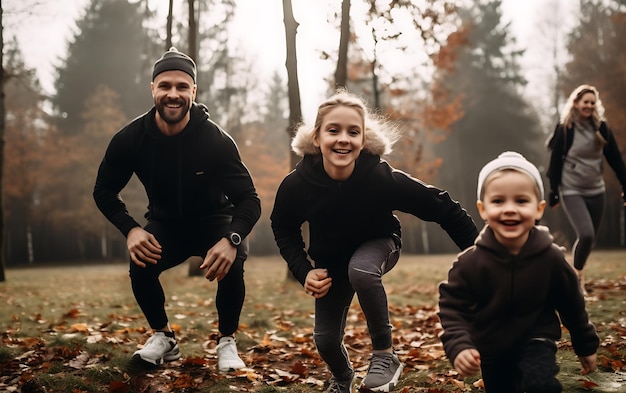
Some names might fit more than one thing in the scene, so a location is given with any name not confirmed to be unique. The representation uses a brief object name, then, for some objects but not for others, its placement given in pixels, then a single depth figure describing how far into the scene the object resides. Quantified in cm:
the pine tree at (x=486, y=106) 3384
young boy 249
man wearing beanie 423
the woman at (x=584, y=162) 633
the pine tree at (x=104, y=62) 3528
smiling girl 342
